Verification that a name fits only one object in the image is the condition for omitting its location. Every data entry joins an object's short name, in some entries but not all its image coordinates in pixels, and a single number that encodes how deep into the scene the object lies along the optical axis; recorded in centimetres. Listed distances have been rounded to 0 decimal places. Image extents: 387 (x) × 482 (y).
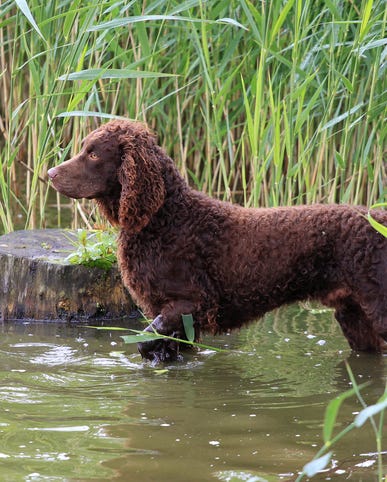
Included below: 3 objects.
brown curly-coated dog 865
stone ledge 1057
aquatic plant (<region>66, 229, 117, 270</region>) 1052
